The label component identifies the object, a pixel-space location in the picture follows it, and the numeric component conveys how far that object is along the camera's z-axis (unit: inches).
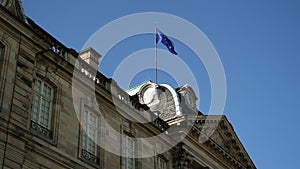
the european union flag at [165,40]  1275.8
